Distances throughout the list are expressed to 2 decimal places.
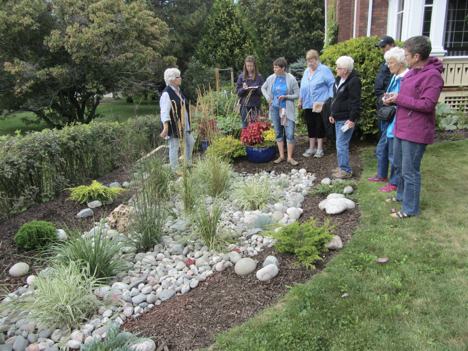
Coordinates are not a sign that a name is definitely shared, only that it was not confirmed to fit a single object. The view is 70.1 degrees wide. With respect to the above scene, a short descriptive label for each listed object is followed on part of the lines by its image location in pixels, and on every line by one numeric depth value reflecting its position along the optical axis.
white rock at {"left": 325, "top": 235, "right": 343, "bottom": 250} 3.20
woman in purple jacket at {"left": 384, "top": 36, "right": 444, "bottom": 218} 3.19
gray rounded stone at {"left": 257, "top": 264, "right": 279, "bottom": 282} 2.87
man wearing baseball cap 4.98
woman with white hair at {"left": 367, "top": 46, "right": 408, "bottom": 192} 3.72
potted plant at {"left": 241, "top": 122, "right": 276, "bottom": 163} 5.98
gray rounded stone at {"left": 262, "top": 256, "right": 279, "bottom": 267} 3.03
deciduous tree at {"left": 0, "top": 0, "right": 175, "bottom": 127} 10.64
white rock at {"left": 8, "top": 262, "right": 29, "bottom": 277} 3.17
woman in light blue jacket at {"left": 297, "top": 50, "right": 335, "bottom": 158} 5.45
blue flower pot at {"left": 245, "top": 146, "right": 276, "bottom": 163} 5.96
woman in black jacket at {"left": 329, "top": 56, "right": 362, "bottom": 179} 4.48
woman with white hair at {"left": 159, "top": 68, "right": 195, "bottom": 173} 5.06
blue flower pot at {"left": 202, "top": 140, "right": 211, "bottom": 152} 6.61
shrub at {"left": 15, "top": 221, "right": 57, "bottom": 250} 3.45
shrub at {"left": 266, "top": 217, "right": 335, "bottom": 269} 3.00
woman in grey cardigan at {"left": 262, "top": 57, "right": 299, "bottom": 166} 5.53
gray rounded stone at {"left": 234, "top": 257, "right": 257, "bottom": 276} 3.01
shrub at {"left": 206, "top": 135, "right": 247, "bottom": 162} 5.66
